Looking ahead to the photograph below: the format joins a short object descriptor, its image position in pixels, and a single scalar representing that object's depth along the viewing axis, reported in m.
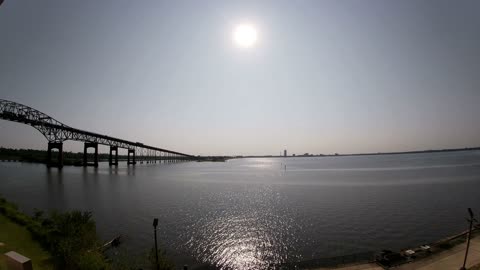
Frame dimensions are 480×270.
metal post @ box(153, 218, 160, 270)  14.66
